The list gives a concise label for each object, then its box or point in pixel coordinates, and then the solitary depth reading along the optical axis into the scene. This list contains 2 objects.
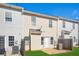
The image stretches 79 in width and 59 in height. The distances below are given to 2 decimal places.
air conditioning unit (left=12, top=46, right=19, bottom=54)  3.77
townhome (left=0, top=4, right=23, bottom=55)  3.74
